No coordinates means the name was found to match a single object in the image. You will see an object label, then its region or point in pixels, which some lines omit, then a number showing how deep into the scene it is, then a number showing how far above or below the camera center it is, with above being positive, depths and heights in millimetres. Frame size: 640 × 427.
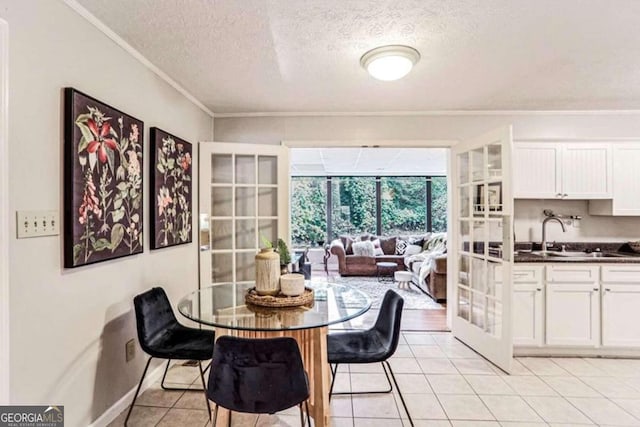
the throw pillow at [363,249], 7073 -765
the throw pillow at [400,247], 7418 -763
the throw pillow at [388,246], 7512 -747
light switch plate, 1427 -45
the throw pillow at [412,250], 7167 -801
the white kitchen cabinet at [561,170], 3303 +407
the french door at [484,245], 2717 -296
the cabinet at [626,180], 3285 +306
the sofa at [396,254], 5914 -858
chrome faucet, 3441 -136
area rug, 4719 -1321
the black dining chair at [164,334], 1976 -785
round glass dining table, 1685 -550
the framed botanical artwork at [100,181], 1649 +176
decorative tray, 1945 -509
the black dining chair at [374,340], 1938 -811
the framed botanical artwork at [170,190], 2443 +183
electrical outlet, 2178 -889
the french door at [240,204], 3336 +89
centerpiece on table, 1987 -433
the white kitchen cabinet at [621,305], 2924 -807
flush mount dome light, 2115 +973
